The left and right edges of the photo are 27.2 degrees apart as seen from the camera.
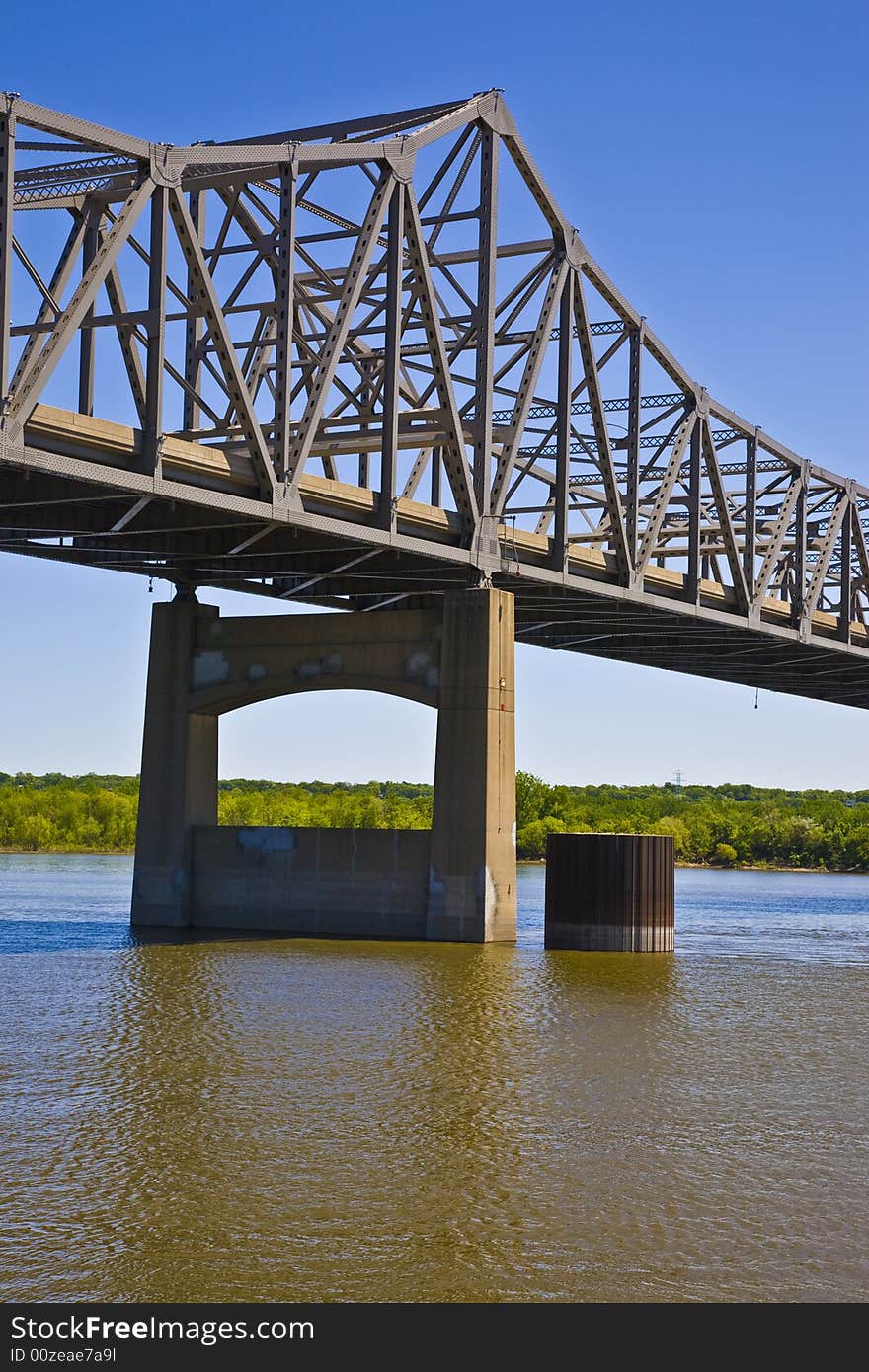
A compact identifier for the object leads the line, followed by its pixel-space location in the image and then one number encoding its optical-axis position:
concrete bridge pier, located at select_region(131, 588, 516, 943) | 42.44
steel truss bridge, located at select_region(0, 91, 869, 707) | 34.09
